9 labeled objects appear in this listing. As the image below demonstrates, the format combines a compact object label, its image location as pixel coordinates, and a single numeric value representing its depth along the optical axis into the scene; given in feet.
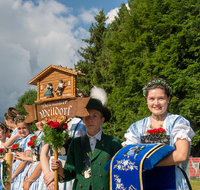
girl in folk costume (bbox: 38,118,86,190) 10.87
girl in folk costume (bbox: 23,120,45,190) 12.58
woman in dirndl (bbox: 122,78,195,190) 7.42
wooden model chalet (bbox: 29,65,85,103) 9.97
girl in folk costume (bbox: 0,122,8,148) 20.75
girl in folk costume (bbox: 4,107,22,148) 17.69
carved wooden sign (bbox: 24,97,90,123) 8.96
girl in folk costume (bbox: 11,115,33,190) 14.32
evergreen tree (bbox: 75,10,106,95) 72.28
